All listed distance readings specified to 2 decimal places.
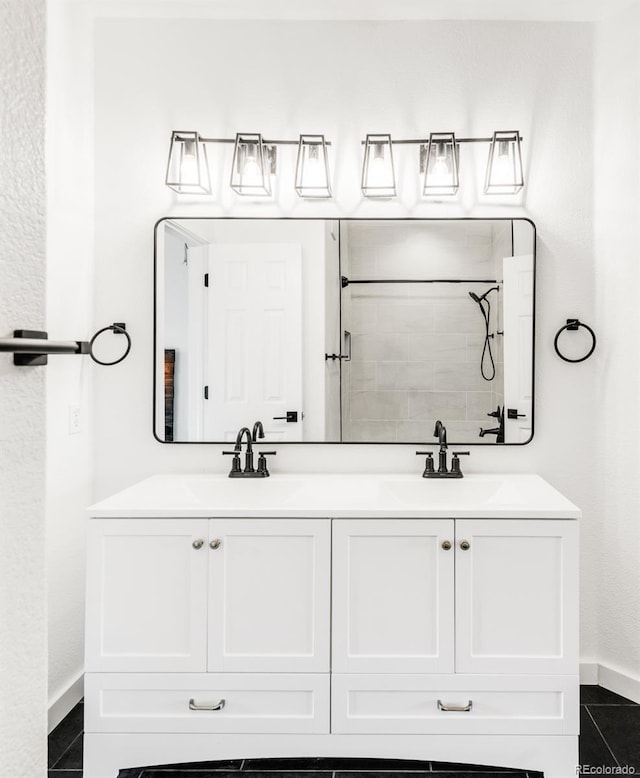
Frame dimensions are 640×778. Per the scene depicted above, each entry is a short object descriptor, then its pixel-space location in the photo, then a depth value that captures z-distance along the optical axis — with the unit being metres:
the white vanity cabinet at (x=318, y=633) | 1.66
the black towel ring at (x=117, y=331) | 2.20
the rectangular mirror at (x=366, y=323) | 2.21
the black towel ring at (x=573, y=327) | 2.17
